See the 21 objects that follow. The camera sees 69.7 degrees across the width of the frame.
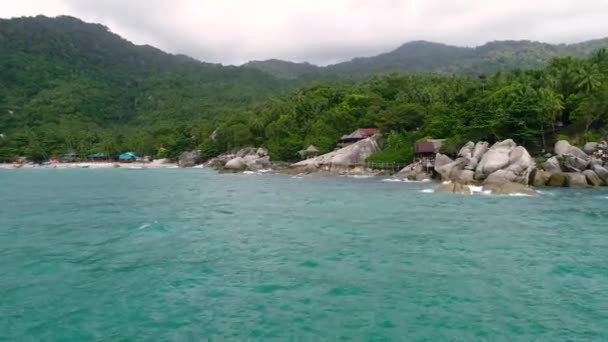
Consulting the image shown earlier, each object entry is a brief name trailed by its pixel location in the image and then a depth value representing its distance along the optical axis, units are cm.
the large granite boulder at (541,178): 3897
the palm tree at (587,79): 5031
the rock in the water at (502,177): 3692
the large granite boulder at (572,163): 3940
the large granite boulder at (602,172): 3756
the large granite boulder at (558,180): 3841
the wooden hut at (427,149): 5375
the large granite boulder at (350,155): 6188
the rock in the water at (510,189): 3303
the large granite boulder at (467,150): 4499
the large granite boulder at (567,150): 4084
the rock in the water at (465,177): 3975
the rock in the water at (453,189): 3419
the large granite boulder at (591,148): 4209
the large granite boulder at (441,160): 4700
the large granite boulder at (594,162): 3903
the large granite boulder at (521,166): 3741
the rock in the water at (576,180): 3784
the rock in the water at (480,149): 4344
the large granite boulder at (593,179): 3766
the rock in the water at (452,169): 4241
